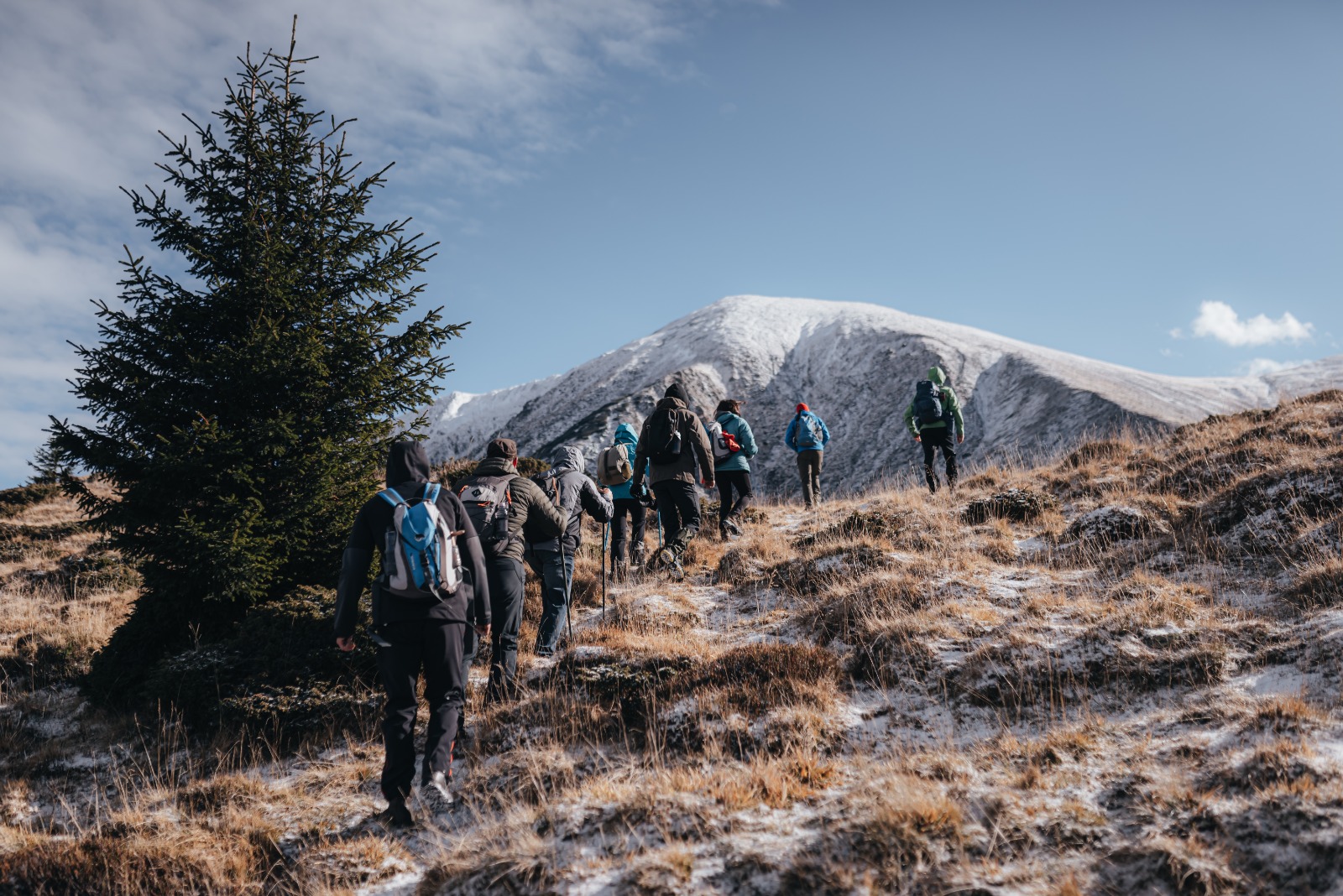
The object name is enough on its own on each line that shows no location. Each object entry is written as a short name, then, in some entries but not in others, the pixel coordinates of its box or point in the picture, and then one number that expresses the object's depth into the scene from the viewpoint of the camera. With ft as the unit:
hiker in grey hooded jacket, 24.36
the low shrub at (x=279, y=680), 21.24
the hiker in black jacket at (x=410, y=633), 16.22
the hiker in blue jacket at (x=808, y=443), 45.55
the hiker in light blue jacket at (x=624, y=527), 33.65
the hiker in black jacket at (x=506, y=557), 21.61
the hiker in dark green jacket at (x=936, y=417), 42.86
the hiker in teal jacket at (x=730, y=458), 37.45
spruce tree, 23.36
